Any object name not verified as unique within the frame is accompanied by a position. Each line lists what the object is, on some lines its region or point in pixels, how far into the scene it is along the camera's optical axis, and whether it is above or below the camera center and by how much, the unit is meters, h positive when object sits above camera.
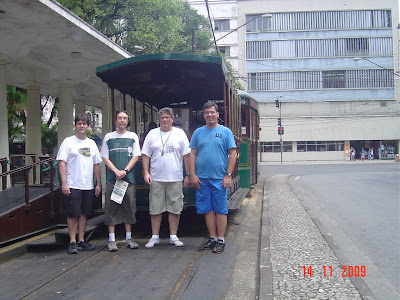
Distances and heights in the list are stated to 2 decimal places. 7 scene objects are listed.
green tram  6.61 +1.18
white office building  42.84 +7.47
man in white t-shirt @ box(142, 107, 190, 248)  5.51 -0.30
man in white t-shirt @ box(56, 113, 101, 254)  5.40 -0.40
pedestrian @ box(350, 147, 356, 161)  40.94 -1.05
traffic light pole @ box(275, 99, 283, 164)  35.41 +3.21
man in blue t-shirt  5.23 -0.30
